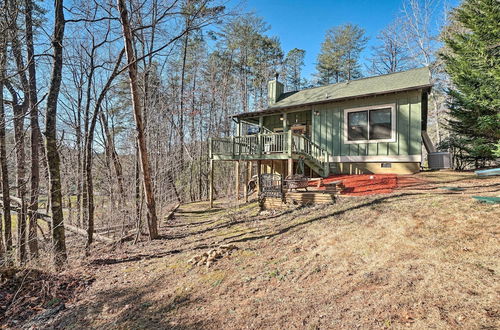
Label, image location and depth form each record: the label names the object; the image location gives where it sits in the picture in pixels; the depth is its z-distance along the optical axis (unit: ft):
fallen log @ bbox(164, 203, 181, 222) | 35.27
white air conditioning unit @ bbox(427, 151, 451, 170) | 34.91
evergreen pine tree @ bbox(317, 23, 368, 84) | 74.69
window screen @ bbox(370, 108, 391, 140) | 32.86
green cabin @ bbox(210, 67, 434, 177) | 31.42
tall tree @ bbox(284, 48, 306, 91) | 79.10
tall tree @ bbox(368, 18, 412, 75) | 66.18
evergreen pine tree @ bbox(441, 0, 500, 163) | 31.50
